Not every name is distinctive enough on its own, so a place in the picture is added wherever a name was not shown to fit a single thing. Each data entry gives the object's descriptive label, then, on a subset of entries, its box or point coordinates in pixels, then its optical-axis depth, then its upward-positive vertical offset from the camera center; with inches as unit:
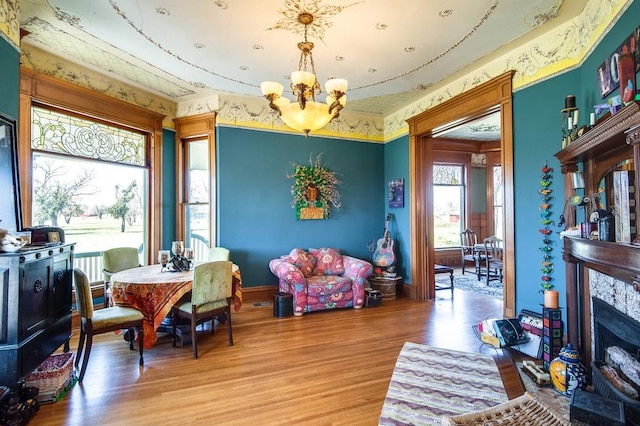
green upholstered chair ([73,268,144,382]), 109.7 -36.0
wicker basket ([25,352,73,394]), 92.7 -46.3
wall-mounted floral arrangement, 210.5 +17.0
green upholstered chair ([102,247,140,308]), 155.3 -21.8
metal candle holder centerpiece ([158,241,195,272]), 144.0 -19.4
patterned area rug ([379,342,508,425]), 89.0 -55.8
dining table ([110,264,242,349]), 123.6 -30.8
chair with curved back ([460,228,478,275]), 290.2 -27.4
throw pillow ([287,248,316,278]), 193.0 -27.7
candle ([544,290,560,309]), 106.4 -29.5
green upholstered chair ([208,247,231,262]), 176.4 -20.7
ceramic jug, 87.8 -45.9
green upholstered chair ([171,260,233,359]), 125.9 -32.8
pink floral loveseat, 174.7 -37.4
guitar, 209.0 -25.8
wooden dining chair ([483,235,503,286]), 239.9 -34.8
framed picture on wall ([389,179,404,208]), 217.2 +15.0
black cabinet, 79.5 -24.9
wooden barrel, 205.0 -47.5
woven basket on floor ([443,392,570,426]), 59.3 -41.2
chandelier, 105.4 +41.4
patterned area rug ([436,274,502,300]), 222.7 -55.8
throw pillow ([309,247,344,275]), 201.6 -29.9
